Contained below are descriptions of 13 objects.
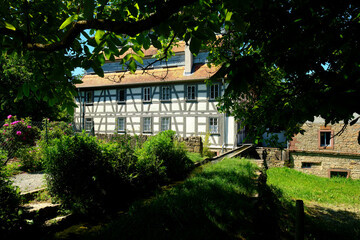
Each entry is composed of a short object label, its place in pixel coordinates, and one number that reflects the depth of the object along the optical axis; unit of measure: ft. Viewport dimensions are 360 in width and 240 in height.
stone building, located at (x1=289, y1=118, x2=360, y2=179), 43.98
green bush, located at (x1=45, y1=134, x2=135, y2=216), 15.02
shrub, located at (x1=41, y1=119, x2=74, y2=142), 28.66
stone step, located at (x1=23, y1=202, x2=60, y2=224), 12.43
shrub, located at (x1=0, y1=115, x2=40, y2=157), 26.63
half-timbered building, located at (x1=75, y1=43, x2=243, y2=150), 49.06
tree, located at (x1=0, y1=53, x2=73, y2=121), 58.03
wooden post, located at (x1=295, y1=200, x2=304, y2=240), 7.72
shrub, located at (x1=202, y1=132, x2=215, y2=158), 41.33
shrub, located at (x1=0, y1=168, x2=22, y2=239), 10.36
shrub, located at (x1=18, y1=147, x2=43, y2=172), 26.00
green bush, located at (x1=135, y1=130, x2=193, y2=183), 21.59
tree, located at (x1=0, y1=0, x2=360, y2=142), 4.95
